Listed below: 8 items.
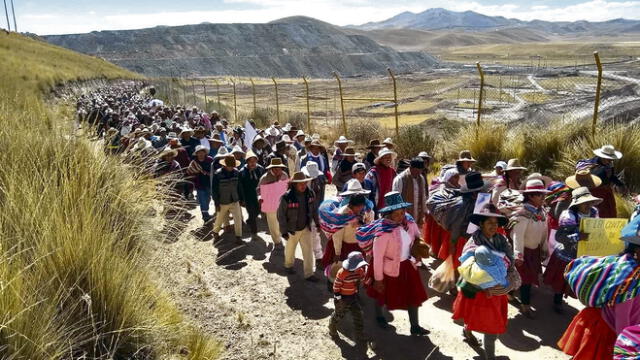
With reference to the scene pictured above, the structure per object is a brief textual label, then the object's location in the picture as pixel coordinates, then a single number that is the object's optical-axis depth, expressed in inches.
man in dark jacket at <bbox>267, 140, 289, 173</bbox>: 375.3
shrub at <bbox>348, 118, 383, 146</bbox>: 650.8
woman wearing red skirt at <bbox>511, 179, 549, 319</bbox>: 211.0
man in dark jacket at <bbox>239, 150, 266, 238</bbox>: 337.1
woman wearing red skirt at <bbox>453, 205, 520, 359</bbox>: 171.9
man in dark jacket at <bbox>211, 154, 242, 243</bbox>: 325.7
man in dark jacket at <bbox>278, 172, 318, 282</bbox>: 259.9
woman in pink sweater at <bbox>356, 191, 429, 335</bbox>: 190.5
